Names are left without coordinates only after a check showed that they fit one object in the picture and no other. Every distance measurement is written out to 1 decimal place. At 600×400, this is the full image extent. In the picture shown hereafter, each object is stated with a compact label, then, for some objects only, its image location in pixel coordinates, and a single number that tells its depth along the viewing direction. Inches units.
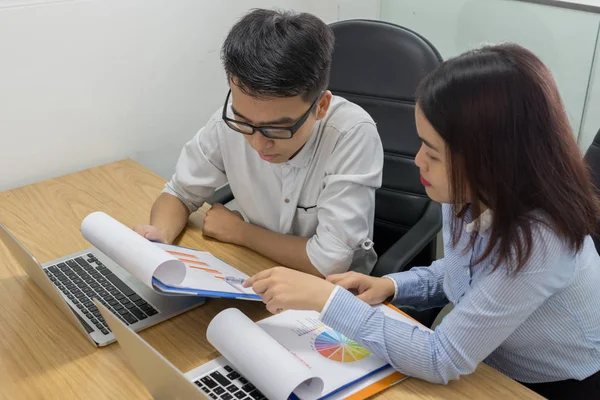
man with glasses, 50.0
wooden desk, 41.5
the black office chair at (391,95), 65.5
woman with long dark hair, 38.9
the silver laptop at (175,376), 33.7
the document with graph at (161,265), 42.7
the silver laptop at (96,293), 46.8
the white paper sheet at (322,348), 41.3
